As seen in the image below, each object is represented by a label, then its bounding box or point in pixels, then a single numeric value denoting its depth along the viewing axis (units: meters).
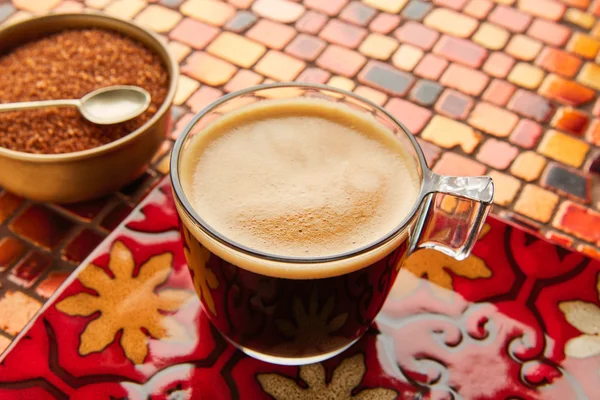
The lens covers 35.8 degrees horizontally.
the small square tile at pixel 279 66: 0.47
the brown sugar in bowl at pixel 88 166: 0.36
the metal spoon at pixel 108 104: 0.38
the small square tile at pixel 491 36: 0.50
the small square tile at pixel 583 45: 0.49
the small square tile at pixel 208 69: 0.47
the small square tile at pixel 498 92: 0.46
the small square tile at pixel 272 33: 0.49
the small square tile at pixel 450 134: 0.44
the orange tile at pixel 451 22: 0.50
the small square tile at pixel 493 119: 0.45
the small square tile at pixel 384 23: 0.50
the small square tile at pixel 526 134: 0.44
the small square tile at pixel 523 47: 0.49
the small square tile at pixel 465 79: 0.47
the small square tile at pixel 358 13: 0.51
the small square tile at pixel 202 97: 0.45
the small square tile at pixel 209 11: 0.50
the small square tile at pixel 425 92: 0.46
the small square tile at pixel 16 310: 0.35
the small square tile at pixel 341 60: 0.48
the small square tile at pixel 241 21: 0.50
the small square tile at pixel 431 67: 0.47
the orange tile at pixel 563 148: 0.44
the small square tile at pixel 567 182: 0.42
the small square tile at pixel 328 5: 0.51
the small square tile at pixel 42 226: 0.39
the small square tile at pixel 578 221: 0.40
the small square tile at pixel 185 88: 0.45
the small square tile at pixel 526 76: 0.47
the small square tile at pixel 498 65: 0.48
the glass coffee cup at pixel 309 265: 0.29
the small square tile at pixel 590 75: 0.47
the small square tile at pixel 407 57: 0.48
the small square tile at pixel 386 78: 0.46
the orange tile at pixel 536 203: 0.41
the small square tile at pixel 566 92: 0.46
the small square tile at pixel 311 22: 0.50
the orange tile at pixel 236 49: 0.48
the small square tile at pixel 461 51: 0.48
